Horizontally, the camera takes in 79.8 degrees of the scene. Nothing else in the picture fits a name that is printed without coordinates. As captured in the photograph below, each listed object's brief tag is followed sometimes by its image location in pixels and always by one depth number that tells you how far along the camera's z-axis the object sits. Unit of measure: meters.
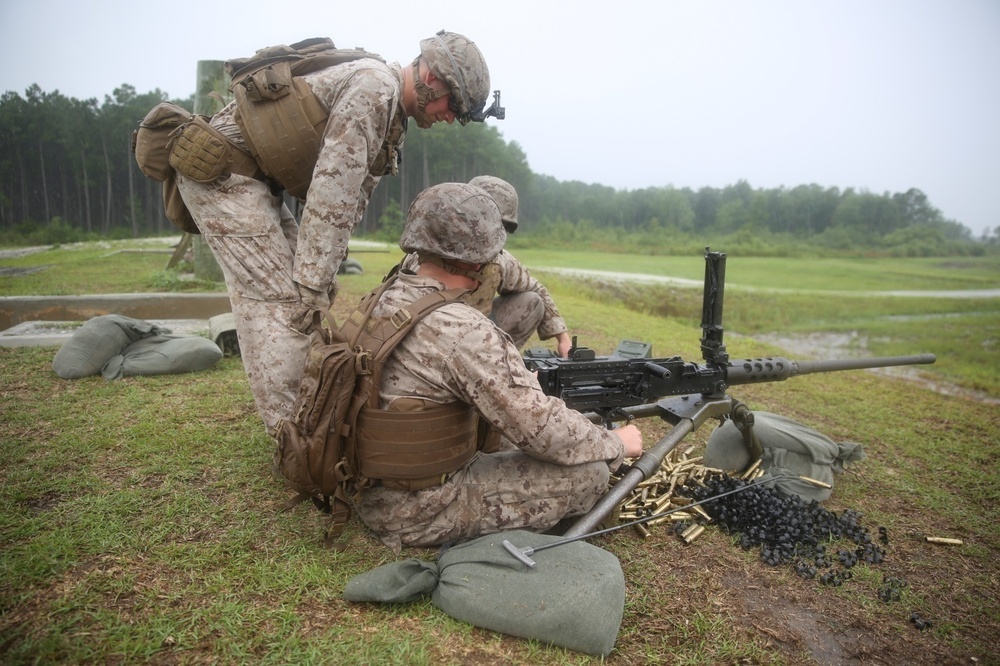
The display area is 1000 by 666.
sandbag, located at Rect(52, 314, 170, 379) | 5.67
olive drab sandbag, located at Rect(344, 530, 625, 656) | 2.59
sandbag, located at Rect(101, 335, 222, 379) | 5.85
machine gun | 3.93
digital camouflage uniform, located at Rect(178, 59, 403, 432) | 3.65
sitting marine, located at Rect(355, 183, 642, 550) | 2.89
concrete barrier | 8.14
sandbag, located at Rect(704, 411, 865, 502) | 4.49
